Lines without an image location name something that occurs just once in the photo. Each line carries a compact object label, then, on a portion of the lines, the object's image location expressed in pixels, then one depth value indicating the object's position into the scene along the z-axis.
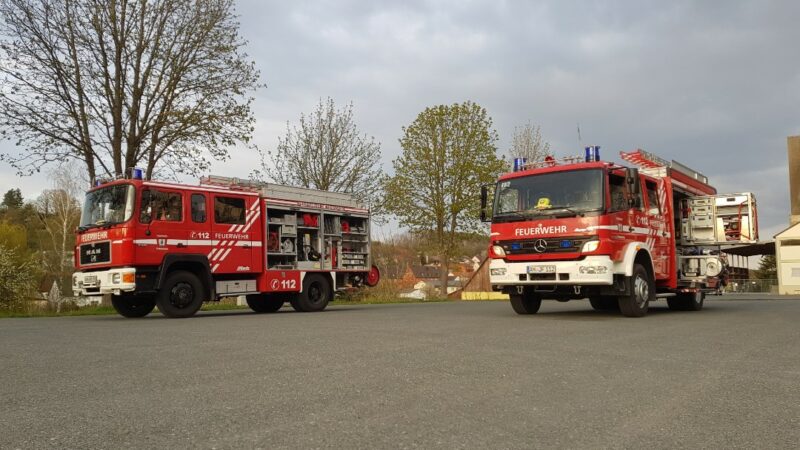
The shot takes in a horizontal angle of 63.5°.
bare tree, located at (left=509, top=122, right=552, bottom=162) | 36.72
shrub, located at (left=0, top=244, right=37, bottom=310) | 16.98
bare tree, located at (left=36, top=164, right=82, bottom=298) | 42.12
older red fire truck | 12.65
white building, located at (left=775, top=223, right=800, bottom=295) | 45.07
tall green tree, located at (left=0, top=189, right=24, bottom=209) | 79.15
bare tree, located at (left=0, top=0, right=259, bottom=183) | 18.67
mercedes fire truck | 10.86
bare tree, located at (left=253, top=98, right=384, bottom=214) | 31.30
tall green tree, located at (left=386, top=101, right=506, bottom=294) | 33.41
